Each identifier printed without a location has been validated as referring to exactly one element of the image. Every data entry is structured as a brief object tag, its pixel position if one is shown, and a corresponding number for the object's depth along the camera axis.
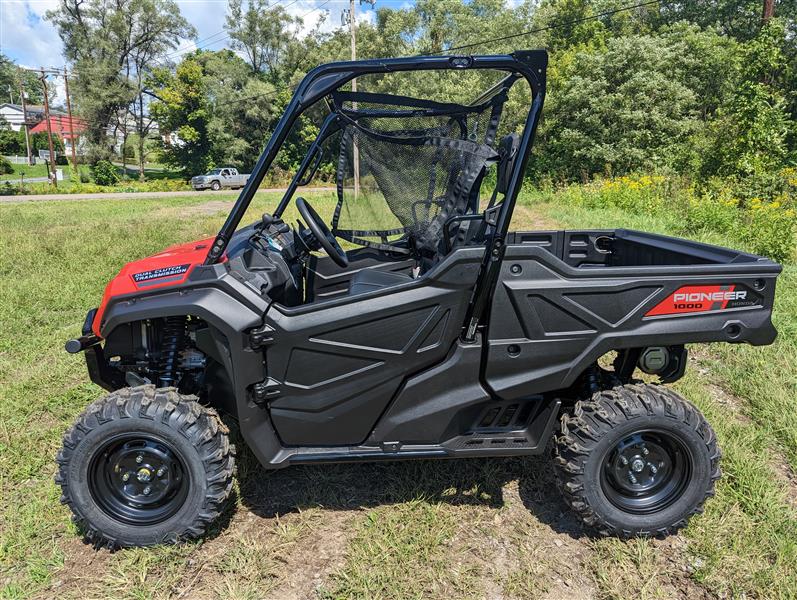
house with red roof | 41.34
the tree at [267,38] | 39.53
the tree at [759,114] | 11.88
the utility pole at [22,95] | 40.32
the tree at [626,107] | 19.64
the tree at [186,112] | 37.53
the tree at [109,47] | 40.09
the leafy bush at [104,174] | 37.41
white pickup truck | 31.81
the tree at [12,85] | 73.69
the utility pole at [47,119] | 32.94
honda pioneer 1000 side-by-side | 2.41
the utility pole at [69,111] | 36.34
